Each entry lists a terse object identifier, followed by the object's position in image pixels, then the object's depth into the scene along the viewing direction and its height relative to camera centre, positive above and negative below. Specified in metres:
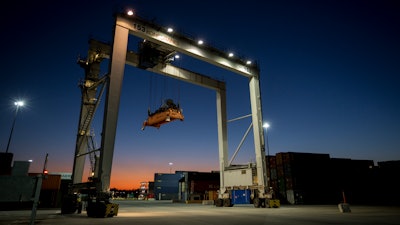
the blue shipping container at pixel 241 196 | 32.41 -0.40
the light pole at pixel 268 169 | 37.31 +3.32
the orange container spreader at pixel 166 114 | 19.08 +5.64
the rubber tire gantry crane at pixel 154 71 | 14.36 +7.30
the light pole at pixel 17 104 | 24.82 +8.10
